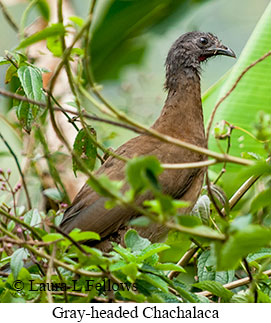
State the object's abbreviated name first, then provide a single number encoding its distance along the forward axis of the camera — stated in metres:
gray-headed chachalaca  5.83
